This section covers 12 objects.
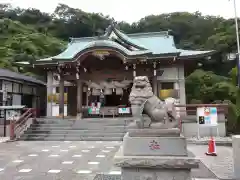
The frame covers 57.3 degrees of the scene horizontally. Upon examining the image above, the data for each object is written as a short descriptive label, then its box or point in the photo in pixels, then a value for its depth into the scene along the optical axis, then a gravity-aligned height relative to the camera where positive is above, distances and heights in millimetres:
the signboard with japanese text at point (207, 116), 10625 -685
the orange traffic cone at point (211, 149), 7350 -1600
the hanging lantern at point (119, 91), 16906 +952
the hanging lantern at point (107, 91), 16961 +968
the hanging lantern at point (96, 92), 17484 +936
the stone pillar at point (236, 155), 4431 -1093
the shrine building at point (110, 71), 14156 +2250
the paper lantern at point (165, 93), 15500 +674
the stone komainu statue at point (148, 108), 3664 -86
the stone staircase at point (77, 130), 11289 -1405
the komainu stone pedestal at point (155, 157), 3213 -808
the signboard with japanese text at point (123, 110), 15397 -477
